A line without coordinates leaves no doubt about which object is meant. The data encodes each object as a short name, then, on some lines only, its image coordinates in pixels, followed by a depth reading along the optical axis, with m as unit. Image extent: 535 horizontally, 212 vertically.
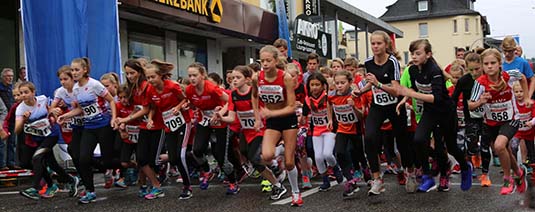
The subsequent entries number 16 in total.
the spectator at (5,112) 11.07
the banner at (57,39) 11.03
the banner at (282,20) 21.19
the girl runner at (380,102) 7.29
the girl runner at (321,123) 8.17
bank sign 15.47
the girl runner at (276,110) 6.95
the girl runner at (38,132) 8.42
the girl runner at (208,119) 8.30
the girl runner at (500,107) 7.09
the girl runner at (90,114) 7.97
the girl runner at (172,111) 8.01
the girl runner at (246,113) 7.69
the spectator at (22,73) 11.91
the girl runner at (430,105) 7.04
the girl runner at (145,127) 8.02
